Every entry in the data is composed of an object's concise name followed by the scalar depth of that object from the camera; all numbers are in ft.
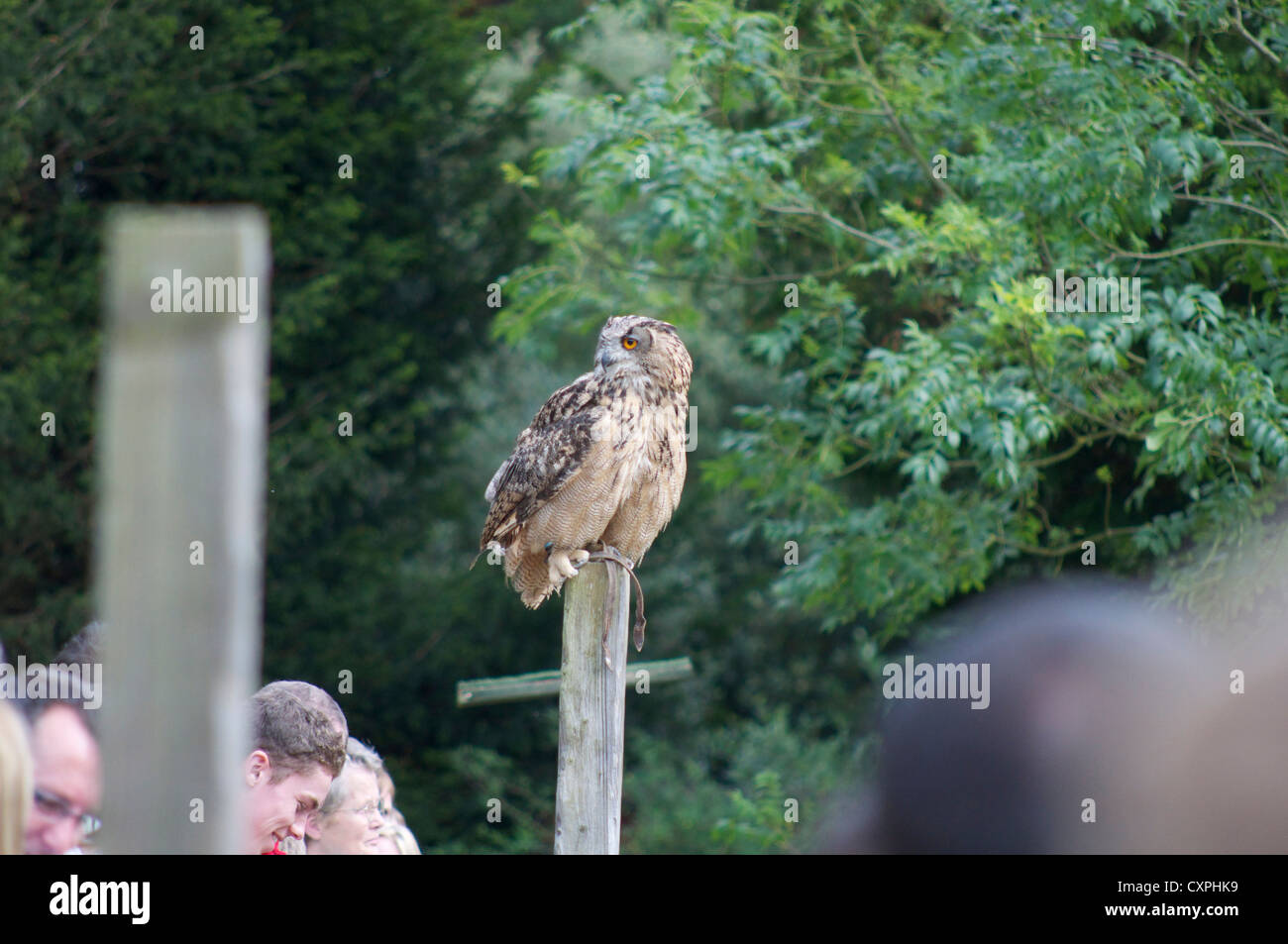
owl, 27.17
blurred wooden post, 7.75
